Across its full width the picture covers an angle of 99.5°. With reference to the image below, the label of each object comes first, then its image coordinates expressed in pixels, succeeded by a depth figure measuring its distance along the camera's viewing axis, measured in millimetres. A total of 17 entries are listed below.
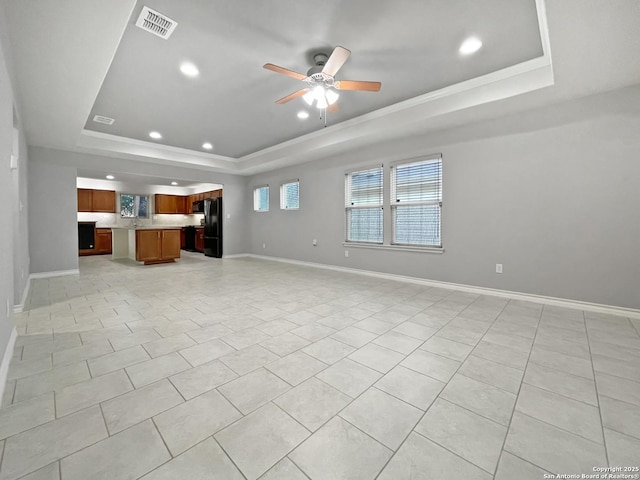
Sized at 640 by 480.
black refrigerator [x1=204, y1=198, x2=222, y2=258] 7977
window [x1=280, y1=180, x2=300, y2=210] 6758
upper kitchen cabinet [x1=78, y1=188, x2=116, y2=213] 8469
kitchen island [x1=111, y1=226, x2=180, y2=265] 6672
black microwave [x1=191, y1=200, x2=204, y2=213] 9245
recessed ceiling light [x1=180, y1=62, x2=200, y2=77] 3000
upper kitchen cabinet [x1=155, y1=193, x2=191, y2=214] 9945
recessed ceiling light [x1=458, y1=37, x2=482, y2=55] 2607
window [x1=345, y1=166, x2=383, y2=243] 5156
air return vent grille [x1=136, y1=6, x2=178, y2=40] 2251
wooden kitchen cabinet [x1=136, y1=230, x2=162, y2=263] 6648
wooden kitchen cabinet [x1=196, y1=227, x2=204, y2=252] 9250
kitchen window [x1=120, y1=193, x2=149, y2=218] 9484
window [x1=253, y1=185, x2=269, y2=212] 7829
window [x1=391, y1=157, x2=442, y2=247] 4402
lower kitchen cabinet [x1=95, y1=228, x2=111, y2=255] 8695
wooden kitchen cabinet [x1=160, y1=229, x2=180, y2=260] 6980
